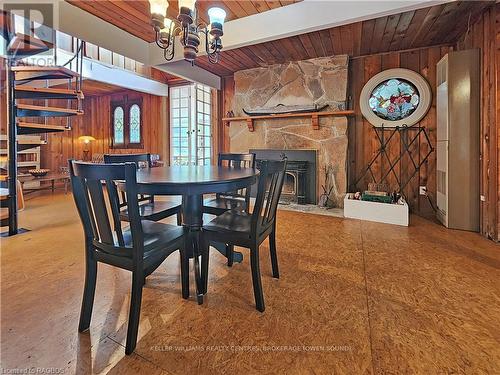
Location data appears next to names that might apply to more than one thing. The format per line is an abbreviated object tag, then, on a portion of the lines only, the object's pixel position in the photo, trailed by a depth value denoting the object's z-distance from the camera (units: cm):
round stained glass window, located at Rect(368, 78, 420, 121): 396
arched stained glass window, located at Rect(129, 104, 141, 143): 712
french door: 601
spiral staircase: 303
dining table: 153
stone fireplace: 425
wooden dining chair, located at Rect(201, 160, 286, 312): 161
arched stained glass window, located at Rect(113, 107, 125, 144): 738
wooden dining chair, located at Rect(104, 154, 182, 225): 220
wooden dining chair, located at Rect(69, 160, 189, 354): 125
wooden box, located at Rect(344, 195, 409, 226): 343
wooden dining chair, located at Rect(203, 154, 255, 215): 242
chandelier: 200
